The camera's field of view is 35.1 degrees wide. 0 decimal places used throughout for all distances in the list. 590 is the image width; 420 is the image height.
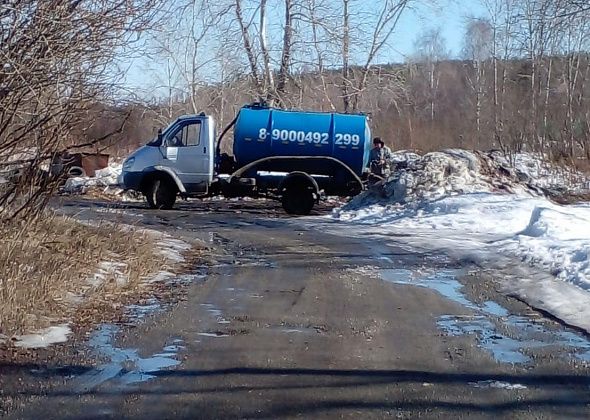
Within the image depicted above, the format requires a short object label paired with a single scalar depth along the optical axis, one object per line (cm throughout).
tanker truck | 2520
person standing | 2705
